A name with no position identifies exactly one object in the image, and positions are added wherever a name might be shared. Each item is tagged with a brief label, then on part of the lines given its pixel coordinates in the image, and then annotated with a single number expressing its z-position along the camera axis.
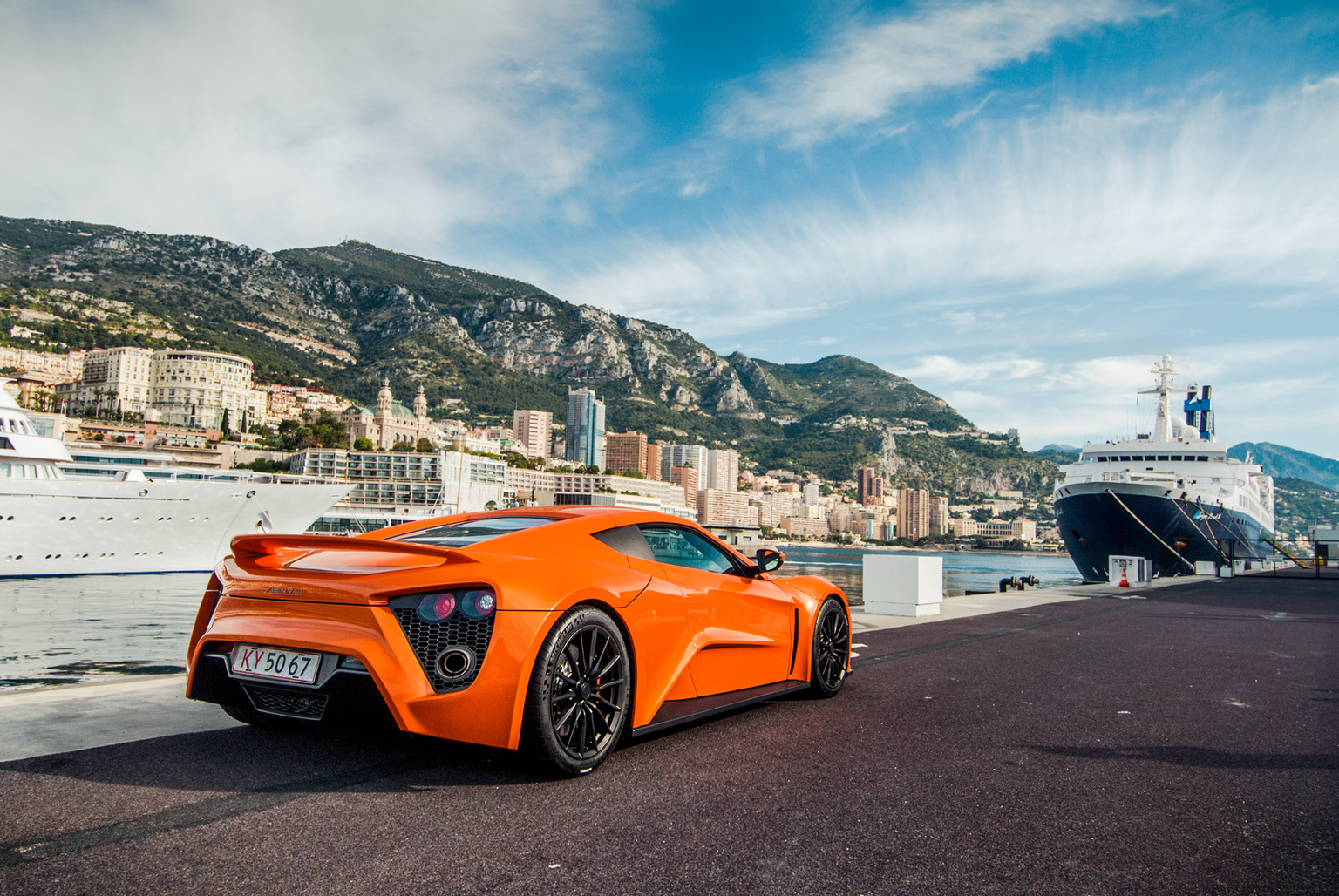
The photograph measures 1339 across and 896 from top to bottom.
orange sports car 2.98
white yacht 34.81
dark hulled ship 38.16
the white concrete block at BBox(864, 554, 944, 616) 11.80
